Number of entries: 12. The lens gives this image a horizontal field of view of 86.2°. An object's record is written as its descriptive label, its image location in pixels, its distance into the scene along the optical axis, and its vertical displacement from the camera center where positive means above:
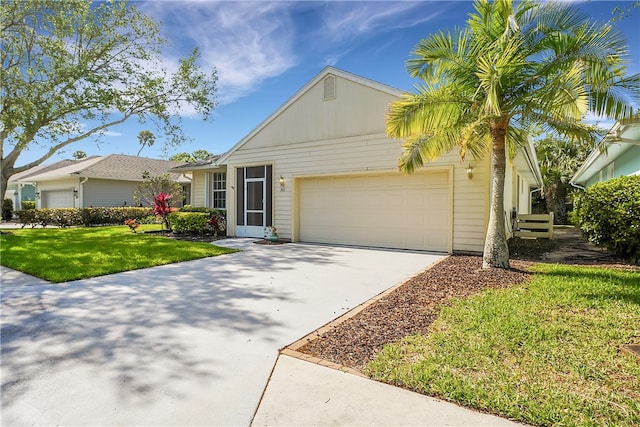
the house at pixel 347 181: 9.39 +0.75
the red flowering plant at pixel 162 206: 14.07 -0.11
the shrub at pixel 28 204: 26.30 -0.08
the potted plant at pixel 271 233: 12.27 -1.09
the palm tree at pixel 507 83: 5.69 +2.21
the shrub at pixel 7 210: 24.62 -0.53
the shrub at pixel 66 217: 19.20 -0.78
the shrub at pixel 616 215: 7.23 -0.22
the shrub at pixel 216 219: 14.30 -0.64
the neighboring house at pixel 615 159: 7.25 +1.63
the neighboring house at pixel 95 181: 21.41 +1.49
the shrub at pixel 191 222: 14.08 -0.76
